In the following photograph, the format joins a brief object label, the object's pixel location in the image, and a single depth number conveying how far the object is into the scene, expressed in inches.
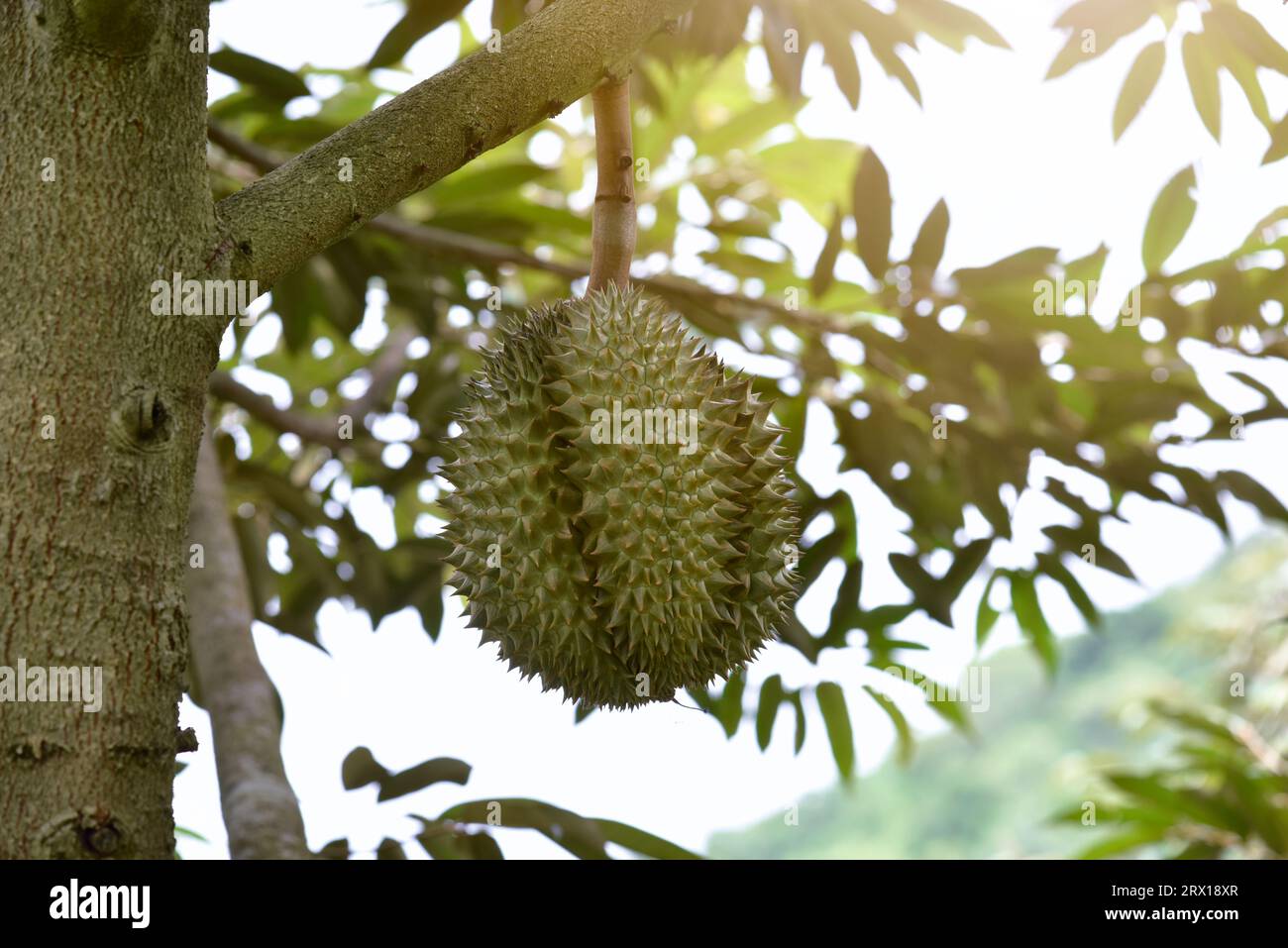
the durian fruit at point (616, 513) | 43.3
